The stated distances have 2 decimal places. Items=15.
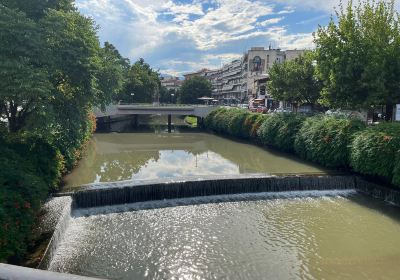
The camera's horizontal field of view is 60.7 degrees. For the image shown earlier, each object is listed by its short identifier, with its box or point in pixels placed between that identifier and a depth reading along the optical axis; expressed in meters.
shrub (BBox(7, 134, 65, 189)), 15.16
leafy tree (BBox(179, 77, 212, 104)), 96.69
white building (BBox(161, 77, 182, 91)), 173.34
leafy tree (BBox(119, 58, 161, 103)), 75.75
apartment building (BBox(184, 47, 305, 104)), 88.78
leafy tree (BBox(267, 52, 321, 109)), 38.62
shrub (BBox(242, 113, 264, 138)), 38.23
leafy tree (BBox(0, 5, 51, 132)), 12.90
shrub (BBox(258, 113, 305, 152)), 30.16
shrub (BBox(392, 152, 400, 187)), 17.35
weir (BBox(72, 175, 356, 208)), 16.70
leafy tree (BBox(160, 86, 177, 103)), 117.06
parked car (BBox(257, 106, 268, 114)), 46.31
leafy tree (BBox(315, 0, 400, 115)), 24.50
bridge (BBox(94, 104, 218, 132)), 54.66
